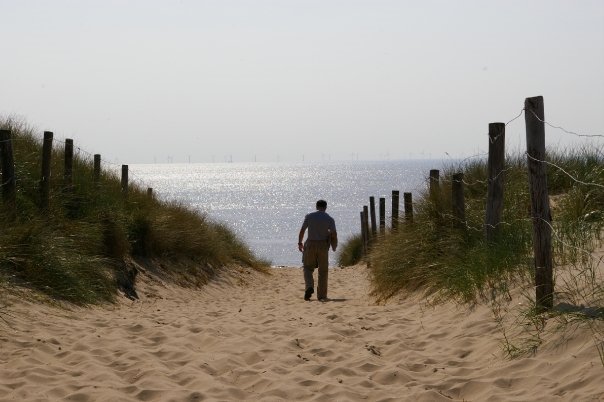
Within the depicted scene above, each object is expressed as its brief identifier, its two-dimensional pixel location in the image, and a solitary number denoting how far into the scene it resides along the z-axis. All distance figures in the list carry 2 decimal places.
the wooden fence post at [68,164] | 13.58
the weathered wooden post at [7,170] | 11.47
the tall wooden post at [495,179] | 9.57
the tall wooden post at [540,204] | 7.17
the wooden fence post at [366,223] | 25.34
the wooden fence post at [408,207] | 12.83
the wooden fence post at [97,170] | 15.12
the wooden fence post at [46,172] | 12.50
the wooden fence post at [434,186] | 11.92
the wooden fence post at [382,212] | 22.96
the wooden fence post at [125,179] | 16.23
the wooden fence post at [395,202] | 18.28
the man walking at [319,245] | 13.60
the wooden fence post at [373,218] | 24.94
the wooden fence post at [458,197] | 11.15
